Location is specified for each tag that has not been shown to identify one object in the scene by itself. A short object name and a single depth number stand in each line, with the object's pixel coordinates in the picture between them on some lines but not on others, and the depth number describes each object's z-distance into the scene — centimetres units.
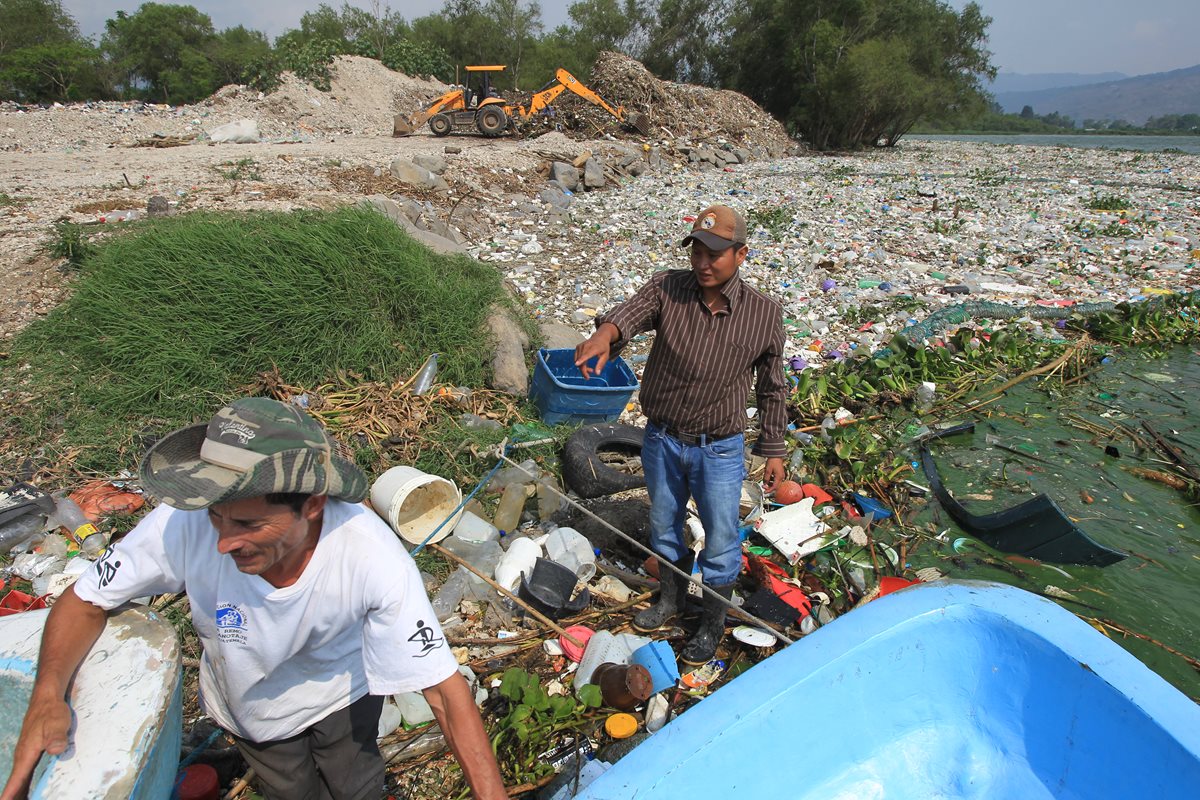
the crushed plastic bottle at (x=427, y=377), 389
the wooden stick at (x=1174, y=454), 398
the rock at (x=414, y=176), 880
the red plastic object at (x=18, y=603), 248
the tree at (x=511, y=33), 3012
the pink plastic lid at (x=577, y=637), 252
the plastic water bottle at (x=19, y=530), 285
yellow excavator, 1473
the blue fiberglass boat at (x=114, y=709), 121
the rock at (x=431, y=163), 964
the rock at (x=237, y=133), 1216
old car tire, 342
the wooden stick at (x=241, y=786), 194
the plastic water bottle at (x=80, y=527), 292
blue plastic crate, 379
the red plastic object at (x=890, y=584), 282
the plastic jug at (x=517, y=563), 285
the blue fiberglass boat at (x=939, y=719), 147
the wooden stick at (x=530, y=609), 255
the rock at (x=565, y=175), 1119
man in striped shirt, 219
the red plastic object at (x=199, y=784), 180
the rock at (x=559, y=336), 480
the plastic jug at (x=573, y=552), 291
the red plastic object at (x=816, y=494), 350
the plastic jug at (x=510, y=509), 327
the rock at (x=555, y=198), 981
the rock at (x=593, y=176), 1162
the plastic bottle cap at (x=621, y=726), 218
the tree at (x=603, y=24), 3097
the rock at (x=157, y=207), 566
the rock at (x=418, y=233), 551
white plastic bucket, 299
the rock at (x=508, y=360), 419
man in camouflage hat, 111
